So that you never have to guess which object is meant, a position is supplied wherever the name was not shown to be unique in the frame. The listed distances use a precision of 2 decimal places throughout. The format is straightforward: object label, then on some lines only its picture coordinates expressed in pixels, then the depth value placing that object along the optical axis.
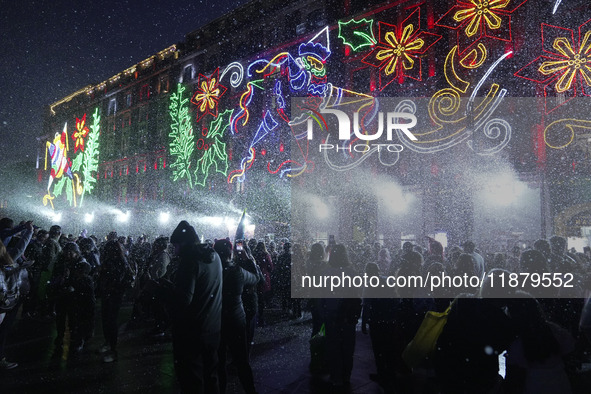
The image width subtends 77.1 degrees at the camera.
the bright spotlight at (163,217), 33.66
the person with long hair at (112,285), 5.89
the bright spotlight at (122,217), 37.78
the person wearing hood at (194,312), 3.43
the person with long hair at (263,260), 8.77
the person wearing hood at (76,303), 6.18
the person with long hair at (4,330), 5.22
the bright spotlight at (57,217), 40.99
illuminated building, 17.72
